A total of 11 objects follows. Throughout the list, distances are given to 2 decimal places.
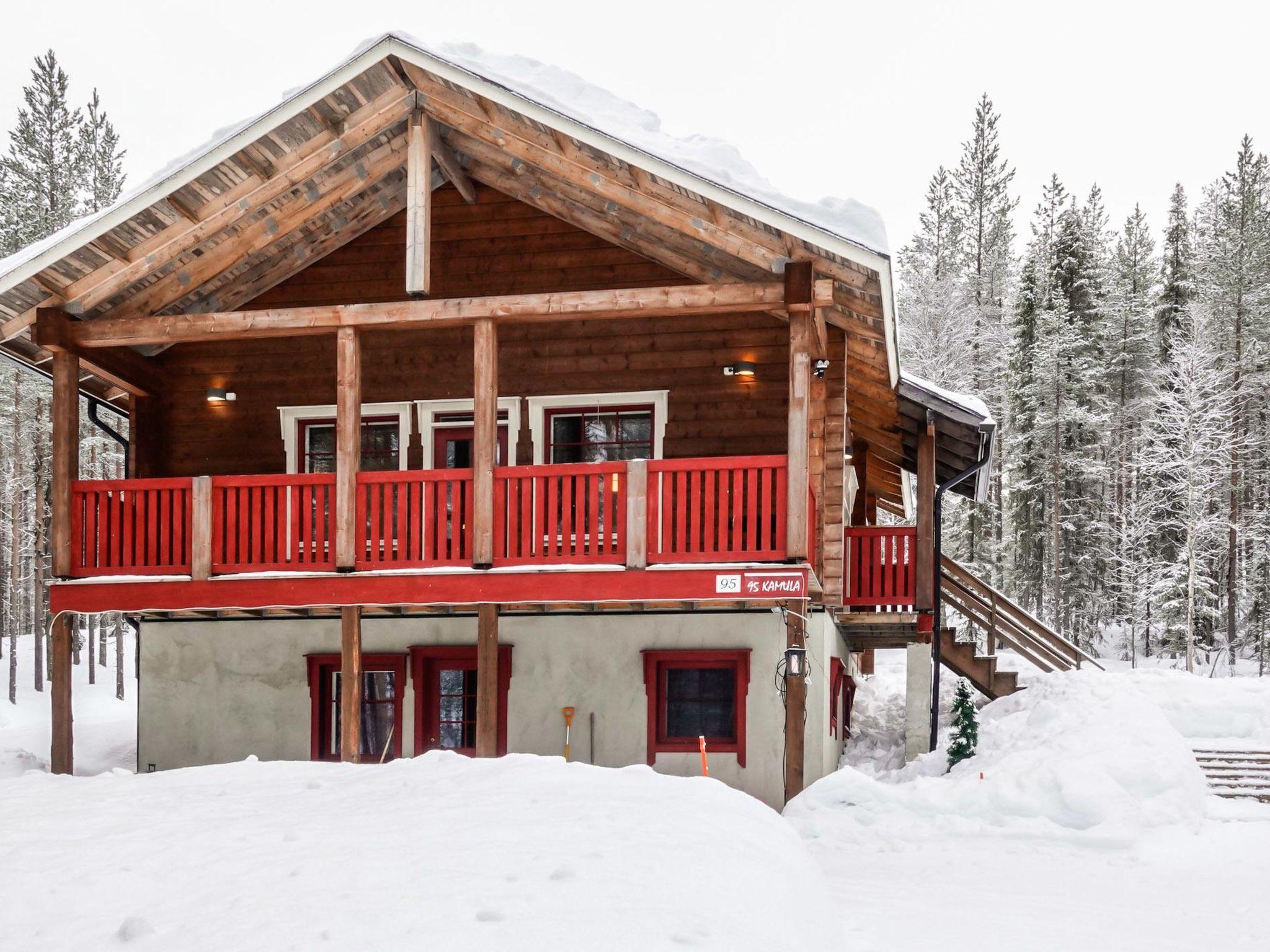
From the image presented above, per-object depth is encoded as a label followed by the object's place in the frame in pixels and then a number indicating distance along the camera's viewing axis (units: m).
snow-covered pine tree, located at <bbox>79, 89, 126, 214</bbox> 38.72
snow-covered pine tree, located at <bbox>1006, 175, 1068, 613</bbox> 40.53
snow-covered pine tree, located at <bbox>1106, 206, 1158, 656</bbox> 44.31
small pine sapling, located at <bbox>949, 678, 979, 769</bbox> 15.20
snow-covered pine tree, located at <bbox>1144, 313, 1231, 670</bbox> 33.78
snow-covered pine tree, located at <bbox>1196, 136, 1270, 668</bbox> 39.09
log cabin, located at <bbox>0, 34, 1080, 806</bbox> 12.23
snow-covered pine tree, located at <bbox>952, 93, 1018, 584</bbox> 47.59
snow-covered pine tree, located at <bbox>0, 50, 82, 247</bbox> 35.41
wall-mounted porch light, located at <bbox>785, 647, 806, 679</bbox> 12.13
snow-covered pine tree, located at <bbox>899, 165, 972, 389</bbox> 43.91
